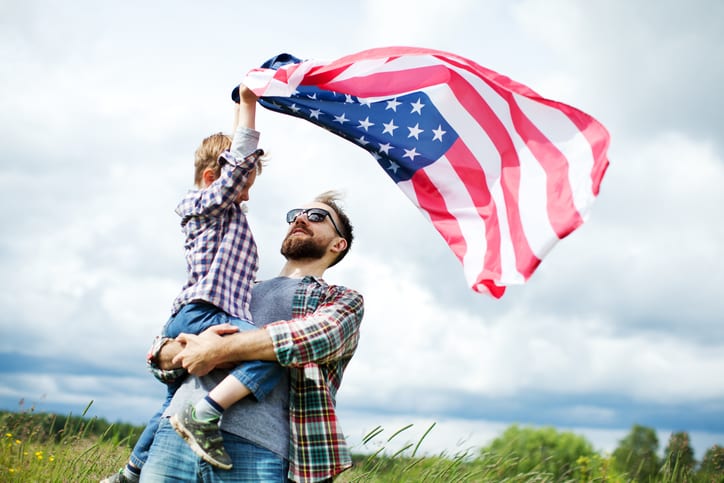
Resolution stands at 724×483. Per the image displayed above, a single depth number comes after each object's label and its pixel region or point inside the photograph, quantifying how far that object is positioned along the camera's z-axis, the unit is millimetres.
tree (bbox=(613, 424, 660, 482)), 30231
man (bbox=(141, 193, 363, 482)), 3676
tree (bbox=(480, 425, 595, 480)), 29406
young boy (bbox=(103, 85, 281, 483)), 3752
